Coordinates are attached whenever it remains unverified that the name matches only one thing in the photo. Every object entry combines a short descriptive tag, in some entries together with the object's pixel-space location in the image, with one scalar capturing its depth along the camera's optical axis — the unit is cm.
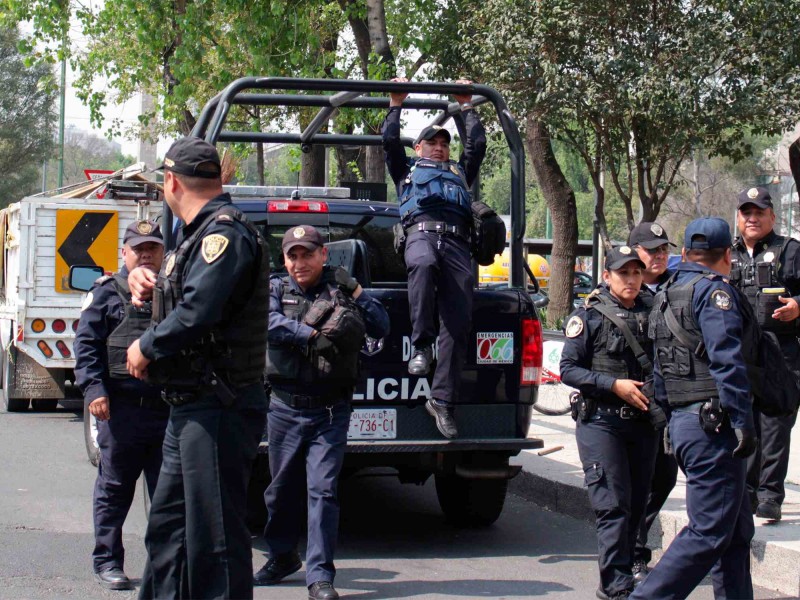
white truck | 1200
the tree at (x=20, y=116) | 5516
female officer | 548
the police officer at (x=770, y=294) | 655
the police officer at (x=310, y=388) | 562
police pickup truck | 632
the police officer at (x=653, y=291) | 591
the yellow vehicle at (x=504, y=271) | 2666
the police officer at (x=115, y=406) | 569
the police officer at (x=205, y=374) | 393
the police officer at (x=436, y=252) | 621
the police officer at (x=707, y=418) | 462
